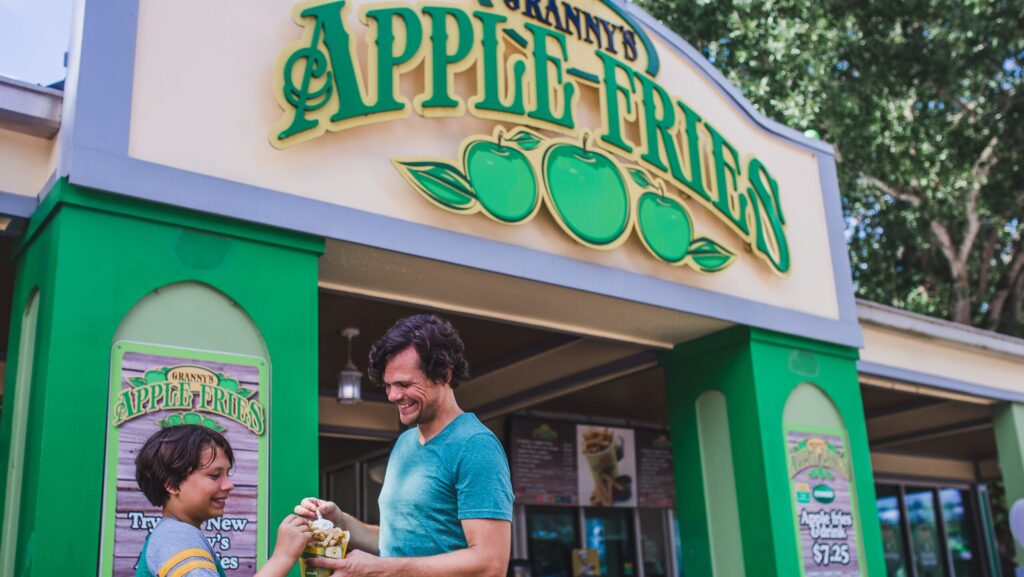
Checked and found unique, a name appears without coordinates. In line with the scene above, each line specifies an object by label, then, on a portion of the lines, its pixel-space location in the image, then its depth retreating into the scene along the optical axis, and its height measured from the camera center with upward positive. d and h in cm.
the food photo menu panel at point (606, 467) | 1091 +104
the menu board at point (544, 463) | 1025 +106
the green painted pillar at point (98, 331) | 428 +120
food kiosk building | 468 +182
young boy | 246 +24
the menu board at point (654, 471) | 1148 +102
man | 249 +23
